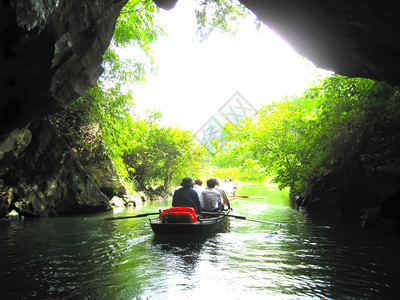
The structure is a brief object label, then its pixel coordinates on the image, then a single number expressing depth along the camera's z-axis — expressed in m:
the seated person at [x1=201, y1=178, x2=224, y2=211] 8.98
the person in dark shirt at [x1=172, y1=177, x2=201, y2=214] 7.36
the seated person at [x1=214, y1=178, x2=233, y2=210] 10.73
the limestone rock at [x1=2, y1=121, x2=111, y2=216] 10.66
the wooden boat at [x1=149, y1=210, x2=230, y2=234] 6.60
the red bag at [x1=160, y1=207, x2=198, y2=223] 6.73
